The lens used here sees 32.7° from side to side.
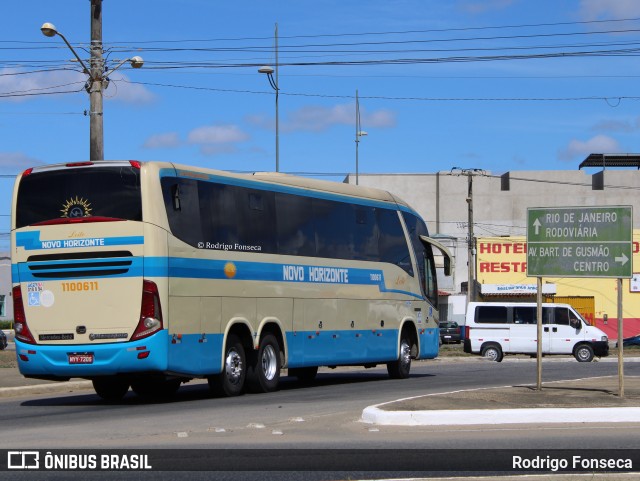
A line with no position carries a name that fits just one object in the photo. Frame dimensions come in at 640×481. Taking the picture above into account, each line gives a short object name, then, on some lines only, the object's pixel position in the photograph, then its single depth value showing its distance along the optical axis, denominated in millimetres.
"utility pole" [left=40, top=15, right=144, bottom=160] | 25641
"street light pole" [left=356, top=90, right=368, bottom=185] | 68125
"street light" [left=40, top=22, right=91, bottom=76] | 24484
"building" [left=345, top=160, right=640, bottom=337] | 87188
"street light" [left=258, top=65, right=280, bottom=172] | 38531
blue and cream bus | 17656
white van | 40750
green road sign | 17375
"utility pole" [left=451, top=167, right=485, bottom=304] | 56706
